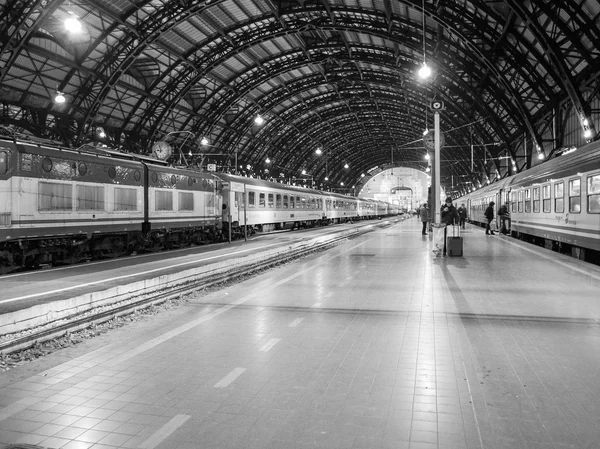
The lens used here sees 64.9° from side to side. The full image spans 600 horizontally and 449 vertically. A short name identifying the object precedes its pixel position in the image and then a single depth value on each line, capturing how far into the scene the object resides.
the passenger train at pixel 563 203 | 13.43
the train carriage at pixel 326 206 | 49.25
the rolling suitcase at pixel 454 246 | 16.06
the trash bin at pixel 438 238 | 16.03
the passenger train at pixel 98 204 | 12.22
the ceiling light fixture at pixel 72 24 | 18.28
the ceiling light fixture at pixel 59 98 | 26.12
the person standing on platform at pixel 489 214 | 26.88
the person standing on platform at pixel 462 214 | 31.16
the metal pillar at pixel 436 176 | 15.99
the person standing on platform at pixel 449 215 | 16.25
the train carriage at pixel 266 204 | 25.30
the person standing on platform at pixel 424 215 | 28.20
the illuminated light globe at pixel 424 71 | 20.80
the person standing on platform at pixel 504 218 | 27.79
